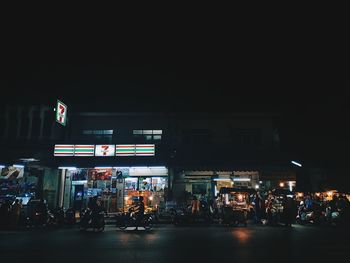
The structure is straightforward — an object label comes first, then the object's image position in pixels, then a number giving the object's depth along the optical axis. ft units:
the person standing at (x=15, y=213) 55.98
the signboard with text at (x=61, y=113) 73.38
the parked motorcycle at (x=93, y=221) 52.42
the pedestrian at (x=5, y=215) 55.16
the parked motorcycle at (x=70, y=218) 59.88
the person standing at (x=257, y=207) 64.69
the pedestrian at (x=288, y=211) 59.77
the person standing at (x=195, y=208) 61.41
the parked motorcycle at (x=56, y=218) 59.61
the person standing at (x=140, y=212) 53.52
